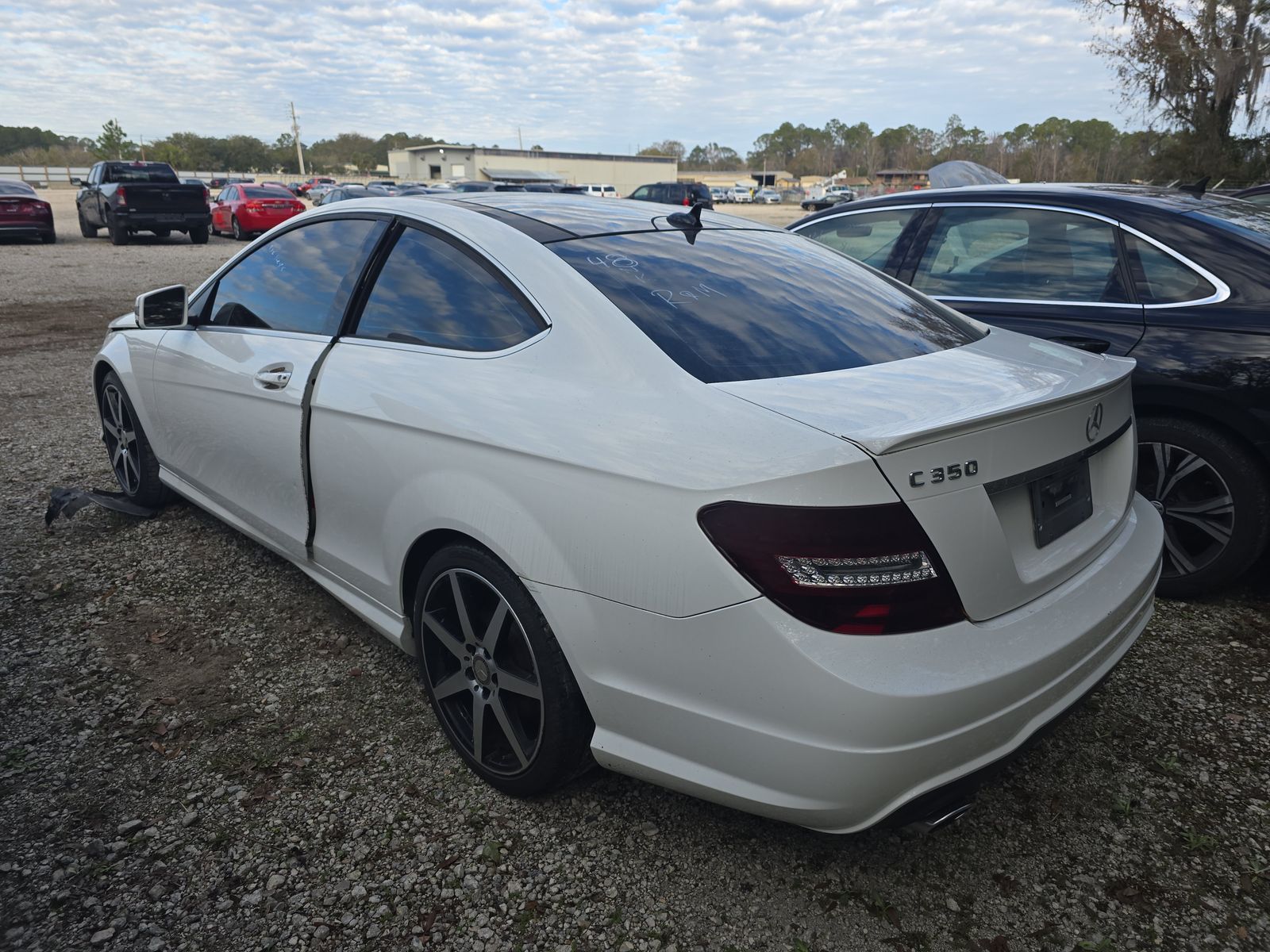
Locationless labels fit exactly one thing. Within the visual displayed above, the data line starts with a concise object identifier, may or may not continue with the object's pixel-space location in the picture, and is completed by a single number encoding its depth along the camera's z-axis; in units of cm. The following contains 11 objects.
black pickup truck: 1934
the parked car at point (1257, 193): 639
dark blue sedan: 325
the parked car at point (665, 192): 2831
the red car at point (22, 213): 1850
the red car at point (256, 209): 2195
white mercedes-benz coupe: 170
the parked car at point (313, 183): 4501
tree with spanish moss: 2203
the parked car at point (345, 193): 2468
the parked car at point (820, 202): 4317
